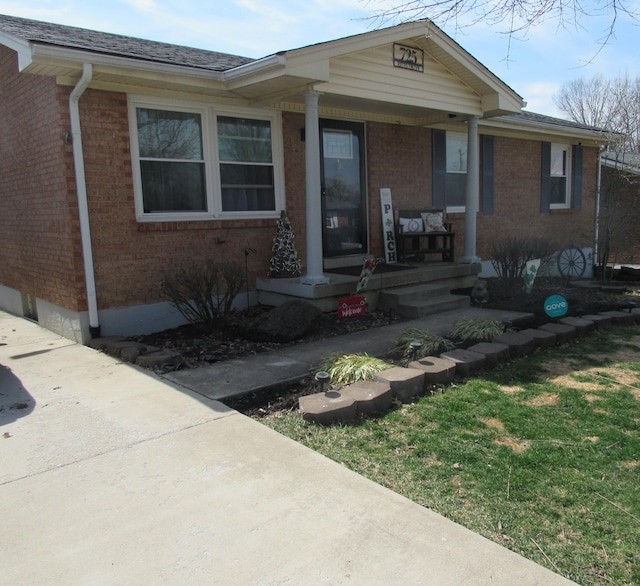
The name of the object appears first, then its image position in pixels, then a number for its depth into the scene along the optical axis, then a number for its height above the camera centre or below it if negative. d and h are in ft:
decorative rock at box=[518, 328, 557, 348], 19.19 -4.41
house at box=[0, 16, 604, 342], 20.75 +2.96
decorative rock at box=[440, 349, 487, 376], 16.26 -4.37
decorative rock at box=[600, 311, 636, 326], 23.30 -4.62
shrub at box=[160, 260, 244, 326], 21.33 -2.68
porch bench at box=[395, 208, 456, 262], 31.81 -1.04
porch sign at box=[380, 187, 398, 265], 31.78 -0.76
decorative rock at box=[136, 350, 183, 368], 17.71 -4.47
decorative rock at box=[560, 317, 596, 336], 20.93 -4.37
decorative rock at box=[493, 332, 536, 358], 18.19 -4.35
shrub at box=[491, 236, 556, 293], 28.53 -2.39
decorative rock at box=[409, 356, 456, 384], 15.30 -4.35
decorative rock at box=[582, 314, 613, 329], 22.12 -4.48
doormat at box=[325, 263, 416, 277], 27.94 -2.85
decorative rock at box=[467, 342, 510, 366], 17.13 -4.36
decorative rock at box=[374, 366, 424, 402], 14.35 -4.36
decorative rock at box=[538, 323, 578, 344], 20.05 -4.39
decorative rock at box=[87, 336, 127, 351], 20.06 -4.40
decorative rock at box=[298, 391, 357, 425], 12.74 -4.47
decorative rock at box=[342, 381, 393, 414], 13.35 -4.40
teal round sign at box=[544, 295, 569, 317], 21.94 -3.81
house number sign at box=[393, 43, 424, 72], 25.77 +7.47
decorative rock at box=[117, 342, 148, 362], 18.40 -4.34
